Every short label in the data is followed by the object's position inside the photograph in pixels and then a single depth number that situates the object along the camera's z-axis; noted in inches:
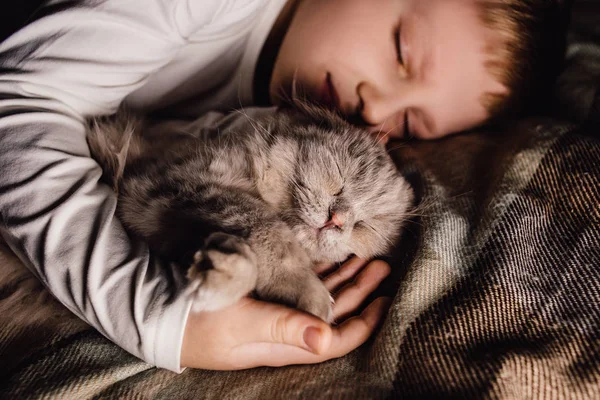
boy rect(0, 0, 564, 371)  13.6
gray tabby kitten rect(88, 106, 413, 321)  13.6
